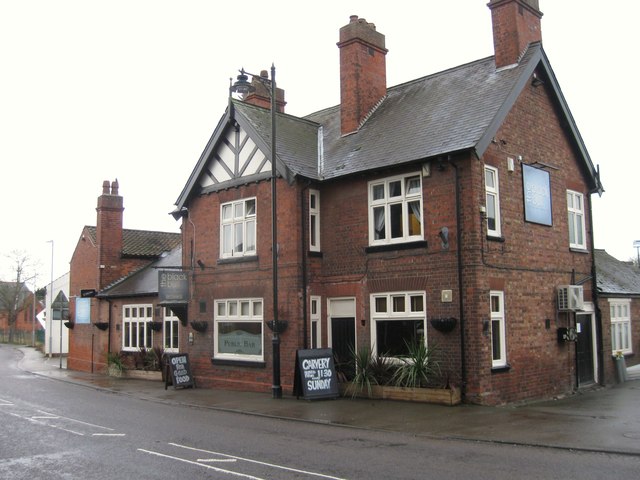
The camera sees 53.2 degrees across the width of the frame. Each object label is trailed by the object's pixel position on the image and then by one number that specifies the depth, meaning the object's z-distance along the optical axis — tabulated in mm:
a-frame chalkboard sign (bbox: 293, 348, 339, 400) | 16188
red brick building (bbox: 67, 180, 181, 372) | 26062
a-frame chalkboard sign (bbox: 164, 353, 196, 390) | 20094
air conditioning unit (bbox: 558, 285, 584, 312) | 17766
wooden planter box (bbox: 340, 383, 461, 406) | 14719
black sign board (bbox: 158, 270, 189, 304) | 21094
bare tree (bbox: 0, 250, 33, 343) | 69875
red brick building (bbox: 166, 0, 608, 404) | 15625
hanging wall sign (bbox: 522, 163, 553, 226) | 17270
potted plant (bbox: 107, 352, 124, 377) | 25469
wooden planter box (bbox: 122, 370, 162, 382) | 23545
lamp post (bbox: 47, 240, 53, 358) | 39694
